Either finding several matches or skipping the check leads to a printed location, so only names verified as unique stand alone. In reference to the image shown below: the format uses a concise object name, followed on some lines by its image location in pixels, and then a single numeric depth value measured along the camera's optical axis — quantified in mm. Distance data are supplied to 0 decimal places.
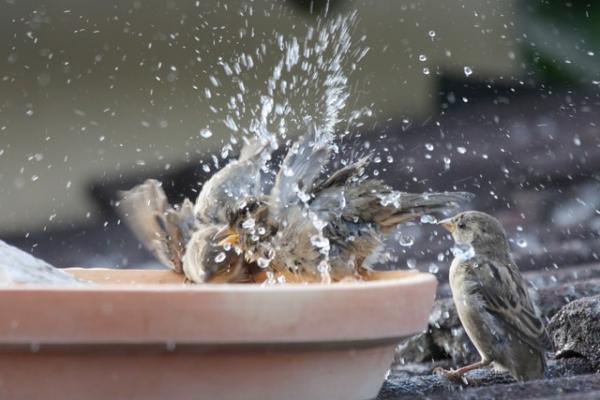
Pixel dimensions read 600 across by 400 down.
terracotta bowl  3092
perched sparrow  4770
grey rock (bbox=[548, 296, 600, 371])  4812
